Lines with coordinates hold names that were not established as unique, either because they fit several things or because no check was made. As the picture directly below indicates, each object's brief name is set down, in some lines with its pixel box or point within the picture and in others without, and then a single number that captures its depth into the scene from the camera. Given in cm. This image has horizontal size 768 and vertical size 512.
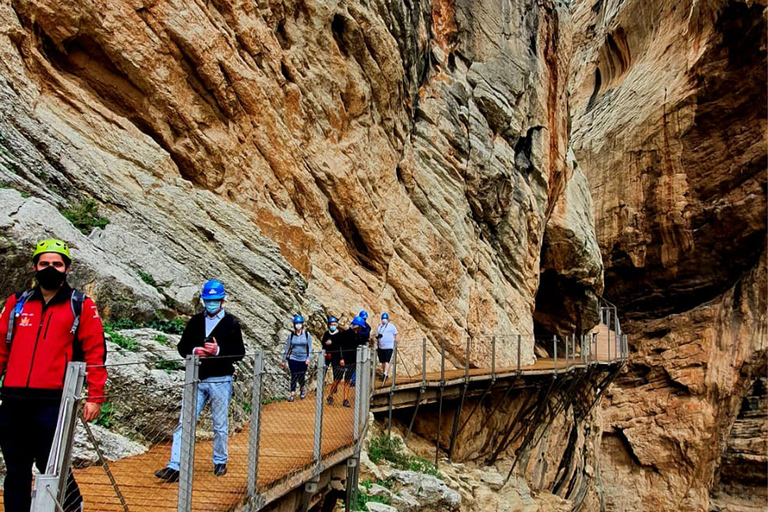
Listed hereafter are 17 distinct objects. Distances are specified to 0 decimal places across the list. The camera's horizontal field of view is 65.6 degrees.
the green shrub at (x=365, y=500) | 698
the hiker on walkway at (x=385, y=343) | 1077
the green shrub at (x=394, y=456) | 960
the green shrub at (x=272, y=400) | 759
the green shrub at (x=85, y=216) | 748
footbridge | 340
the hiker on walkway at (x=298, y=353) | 833
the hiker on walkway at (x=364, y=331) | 998
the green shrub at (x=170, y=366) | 606
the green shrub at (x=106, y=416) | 510
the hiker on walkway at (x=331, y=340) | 949
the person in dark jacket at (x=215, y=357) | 438
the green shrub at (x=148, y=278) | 758
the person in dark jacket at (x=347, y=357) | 747
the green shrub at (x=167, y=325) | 715
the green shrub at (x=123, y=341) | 612
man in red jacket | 309
